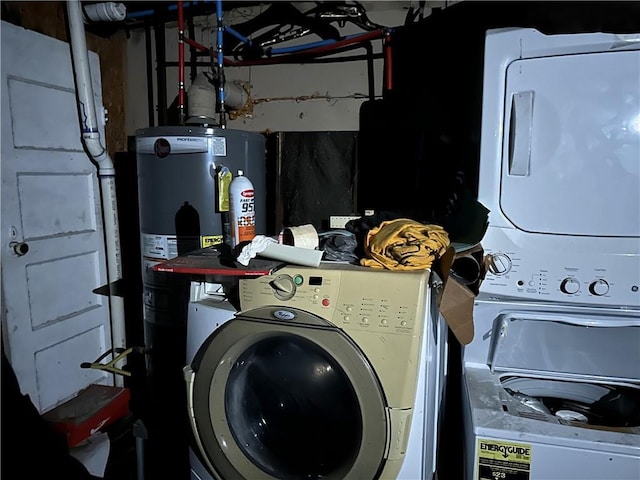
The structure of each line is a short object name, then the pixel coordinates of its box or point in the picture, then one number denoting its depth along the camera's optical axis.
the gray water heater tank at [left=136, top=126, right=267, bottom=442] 1.86
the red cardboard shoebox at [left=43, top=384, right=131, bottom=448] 1.99
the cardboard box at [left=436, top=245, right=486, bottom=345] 1.22
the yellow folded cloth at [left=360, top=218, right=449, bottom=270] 1.21
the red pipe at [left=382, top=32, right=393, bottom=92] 2.16
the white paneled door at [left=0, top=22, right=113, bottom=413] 1.96
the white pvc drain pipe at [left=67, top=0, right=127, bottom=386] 2.12
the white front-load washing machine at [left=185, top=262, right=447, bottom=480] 1.15
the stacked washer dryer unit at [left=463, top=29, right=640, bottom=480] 1.29
